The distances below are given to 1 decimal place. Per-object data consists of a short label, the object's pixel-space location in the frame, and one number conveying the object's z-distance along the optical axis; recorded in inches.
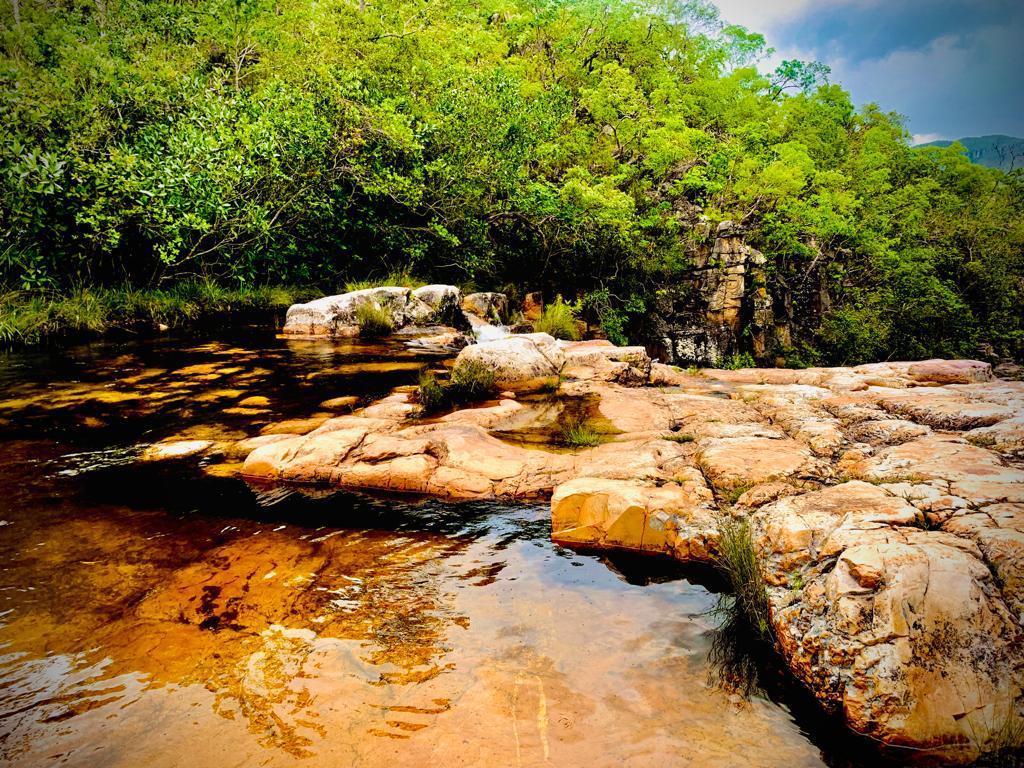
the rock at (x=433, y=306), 499.8
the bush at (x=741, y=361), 805.0
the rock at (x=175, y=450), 203.3
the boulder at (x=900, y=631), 81.7
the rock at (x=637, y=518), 141.6
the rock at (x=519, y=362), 294.8
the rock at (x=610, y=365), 311.6
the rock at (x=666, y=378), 321.1
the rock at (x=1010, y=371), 478.2
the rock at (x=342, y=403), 259.1
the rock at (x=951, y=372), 273.1
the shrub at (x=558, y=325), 526.3
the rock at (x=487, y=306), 562.3
